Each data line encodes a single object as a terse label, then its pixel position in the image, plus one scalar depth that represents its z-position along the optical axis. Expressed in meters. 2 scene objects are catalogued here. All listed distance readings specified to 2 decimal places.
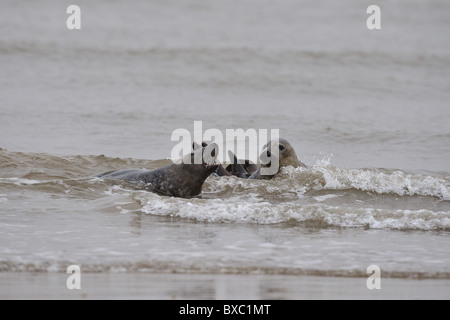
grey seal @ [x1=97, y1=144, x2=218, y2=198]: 17.42
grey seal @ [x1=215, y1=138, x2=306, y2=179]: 19.39
